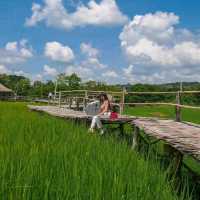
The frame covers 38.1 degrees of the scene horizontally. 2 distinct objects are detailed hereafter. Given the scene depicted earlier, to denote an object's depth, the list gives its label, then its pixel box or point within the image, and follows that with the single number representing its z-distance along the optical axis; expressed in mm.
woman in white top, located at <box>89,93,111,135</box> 6077
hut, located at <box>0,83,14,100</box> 40073
